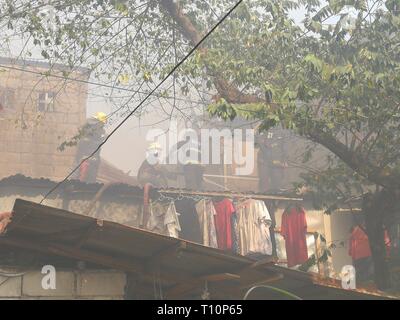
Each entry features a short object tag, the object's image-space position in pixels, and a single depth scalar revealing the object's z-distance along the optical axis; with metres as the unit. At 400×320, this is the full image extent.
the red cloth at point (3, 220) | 5.25
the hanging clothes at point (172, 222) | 10.52
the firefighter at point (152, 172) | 16.23
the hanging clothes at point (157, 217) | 10.82
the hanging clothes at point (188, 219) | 11.21
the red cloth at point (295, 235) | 10.73
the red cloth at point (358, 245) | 10.76
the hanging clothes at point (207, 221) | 10.72
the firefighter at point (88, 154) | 15.85
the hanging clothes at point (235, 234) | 10.47
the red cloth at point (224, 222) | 10.56
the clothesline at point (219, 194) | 10.97
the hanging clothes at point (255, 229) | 10.39
